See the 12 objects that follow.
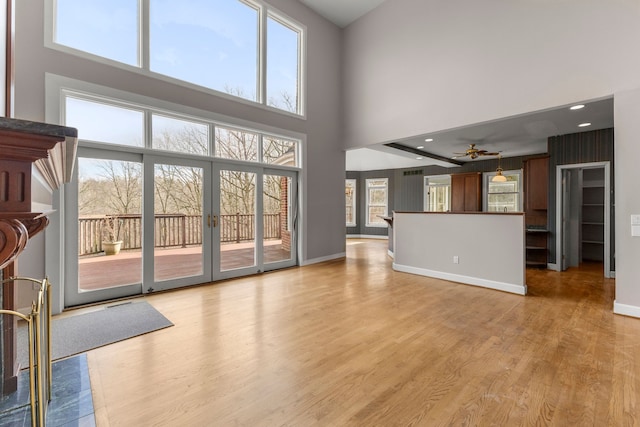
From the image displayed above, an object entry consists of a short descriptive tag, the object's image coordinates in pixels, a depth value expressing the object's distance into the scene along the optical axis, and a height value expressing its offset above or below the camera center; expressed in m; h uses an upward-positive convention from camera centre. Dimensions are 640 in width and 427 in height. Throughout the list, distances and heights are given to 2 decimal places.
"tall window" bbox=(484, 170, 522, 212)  9.08 +0.54
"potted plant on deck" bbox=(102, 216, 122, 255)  3.92 -0.33
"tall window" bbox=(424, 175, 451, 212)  10.46 +0.62
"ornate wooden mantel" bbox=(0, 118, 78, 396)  0.76 +0.12
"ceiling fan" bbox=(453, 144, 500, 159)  6.33 +1.26
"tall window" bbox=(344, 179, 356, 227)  12.11 +0.42
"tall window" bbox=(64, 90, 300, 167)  3.68 +1.18
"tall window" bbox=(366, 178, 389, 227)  11.79 +0.41
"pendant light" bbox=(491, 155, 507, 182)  7.40 +0.81
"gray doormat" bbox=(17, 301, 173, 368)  2.60 -1.19
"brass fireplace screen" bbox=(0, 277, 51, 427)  1.02 -0.52
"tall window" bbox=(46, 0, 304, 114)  3.68 +2.58
